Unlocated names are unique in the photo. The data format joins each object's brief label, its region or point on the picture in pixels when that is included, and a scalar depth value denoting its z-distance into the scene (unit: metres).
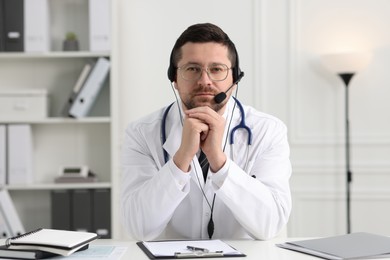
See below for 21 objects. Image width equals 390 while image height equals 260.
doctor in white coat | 1.79
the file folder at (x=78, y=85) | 3.58
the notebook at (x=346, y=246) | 1.45
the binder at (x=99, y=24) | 3.55
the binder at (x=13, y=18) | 3.51
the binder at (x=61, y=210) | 3.53
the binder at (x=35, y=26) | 3.54
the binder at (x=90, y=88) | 3.57
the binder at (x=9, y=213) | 3.49
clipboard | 1.46
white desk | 1.48
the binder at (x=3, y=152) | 3.53
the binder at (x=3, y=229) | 3.46
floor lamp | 3.56
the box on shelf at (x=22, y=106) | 3.60
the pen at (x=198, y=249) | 1.51
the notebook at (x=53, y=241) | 1.44
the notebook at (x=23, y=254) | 1.44
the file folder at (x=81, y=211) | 3.53
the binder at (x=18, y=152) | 3.56
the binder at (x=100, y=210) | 3.54
